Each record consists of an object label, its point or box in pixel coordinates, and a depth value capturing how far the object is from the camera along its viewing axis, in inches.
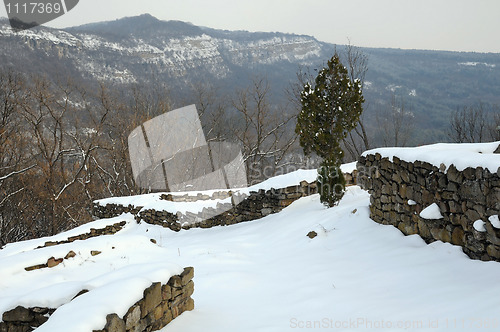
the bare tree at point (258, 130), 884.0
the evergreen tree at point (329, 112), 337.7
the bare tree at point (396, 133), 944.4
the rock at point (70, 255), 217.7
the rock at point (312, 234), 229.3
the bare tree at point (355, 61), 714.8
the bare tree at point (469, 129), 992.9
